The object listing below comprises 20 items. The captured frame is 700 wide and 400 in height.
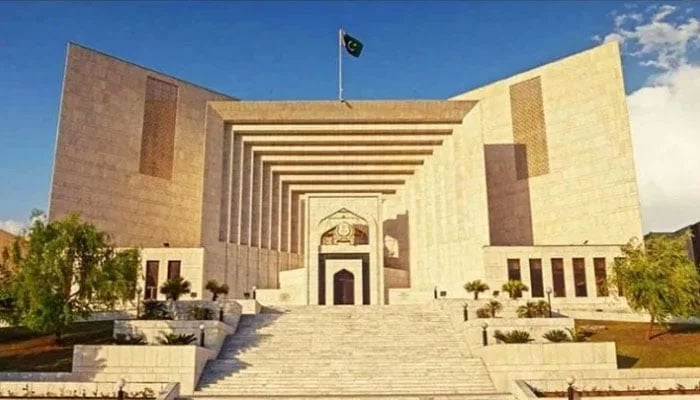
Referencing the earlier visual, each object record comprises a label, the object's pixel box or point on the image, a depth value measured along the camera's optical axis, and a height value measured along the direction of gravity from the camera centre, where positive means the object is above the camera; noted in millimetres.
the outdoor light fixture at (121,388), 15422 -2334
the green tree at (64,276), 21688 +842
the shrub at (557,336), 21312 -1480
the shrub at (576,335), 21547 -1464
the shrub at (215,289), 31786 +436
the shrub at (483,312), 25538 -710
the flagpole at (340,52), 41762 +17749
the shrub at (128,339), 20838 -1458
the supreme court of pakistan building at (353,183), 39344 +8282
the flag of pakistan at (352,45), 41625 +17525
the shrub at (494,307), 25734 -503
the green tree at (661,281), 25125 +593
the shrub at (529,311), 25453 -673
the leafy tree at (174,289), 28828 +410
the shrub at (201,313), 24141 -659
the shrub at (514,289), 32688 +358
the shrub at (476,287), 32719 +467
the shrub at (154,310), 24977 -539
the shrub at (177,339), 20250 -1437
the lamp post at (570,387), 15649 -2430
